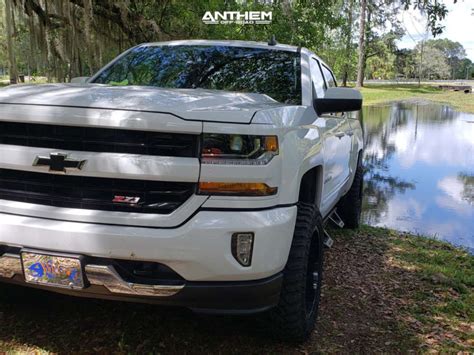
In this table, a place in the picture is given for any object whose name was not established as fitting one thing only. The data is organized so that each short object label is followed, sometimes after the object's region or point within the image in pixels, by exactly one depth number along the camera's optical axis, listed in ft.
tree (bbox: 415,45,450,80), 369.09
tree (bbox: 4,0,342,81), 35.55
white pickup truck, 7.73
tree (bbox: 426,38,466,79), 473.67
